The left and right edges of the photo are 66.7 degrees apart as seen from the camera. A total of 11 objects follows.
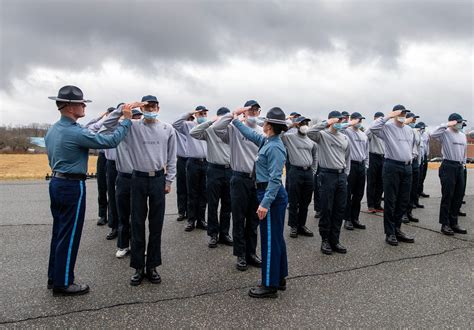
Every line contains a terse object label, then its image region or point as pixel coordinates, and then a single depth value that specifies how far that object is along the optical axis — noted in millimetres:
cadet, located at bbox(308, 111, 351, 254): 5473
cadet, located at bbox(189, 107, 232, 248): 5758
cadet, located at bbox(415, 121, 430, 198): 9941
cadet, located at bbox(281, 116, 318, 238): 6387
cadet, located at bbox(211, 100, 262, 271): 4797
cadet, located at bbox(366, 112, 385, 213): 8352
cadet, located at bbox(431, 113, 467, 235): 6602
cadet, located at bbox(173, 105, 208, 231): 6680
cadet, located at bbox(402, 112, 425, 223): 7261
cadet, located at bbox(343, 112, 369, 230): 7004
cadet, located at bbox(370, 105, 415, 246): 5961
